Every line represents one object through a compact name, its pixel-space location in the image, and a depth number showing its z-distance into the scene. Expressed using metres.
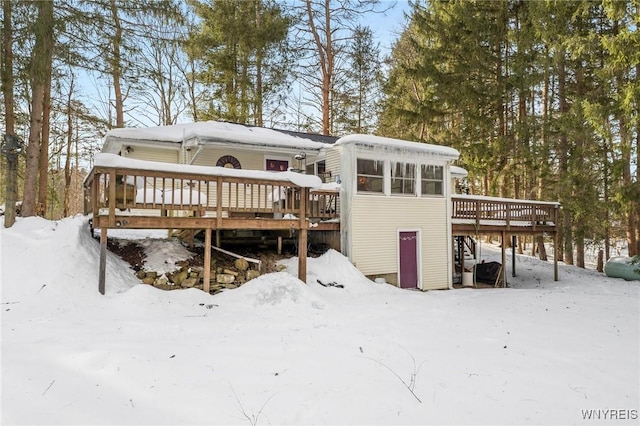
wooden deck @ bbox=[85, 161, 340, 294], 6.31
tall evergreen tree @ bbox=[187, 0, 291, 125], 17.31
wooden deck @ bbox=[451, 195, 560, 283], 11.80
